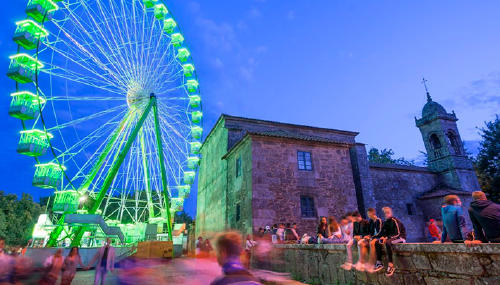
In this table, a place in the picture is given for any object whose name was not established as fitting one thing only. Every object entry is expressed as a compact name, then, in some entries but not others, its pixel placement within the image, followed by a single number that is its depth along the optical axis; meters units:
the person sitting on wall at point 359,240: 5.77
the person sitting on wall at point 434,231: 8.93
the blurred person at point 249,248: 11.02
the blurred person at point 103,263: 7.34
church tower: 24.75
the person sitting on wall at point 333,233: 8.31
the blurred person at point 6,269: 6.23
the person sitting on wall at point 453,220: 5.05
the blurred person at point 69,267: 6.29
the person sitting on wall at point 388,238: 5.21
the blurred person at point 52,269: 5.91
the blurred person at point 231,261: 2.18
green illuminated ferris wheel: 13.73
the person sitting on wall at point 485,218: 4.04
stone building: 15.54
